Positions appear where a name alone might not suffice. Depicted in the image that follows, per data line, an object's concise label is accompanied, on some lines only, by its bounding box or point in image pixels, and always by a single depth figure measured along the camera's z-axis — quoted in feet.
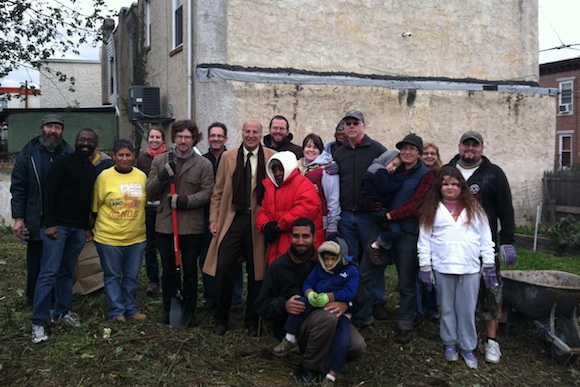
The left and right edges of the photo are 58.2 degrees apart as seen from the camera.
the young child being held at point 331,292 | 13.78
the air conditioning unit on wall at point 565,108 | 89.52
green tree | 33.27
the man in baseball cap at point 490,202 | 15.79
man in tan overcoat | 16.76
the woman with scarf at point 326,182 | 17.51
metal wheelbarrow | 15.35
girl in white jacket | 15.08
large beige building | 31.35
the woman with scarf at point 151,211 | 20.42
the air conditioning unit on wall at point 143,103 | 36.17
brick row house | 87.71
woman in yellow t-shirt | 16.90
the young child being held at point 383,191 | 16.08
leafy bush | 34.73
